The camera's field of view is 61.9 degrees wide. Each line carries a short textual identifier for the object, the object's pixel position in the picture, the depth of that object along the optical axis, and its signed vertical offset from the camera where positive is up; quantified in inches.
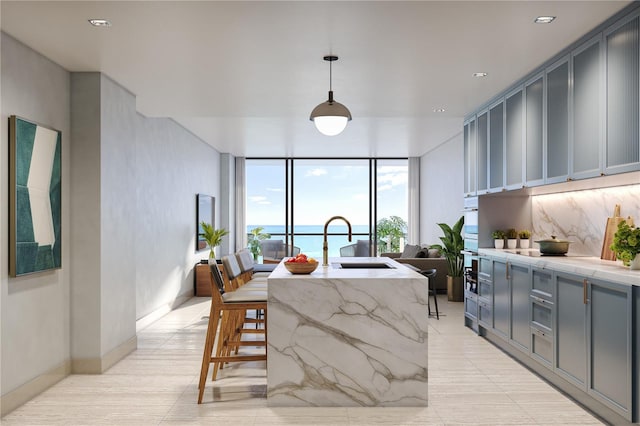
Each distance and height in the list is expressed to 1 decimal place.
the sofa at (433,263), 350.6 -31.7
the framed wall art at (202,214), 368.0 +0.6
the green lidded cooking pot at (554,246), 181.8 -10.8
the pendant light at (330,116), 159.5 +29.8
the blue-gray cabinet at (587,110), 140.6 +28.7
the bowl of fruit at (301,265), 149.5 -14.1
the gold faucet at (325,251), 168.2 -11.8
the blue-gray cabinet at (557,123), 159.0 +28.3
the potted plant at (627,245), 128.0 -7.5
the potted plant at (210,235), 376.8 -14.4
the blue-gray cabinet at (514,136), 193.8 +29.3
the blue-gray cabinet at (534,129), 177.0 +29.3
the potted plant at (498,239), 222.5 -10.1
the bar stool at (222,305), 149.8 -25.4
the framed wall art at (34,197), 143.9 +5.1
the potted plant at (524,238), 219.8 -9.6
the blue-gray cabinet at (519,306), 181.3 -32.3
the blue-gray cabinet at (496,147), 212.1 +27.6
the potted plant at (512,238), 224.1 -10.0
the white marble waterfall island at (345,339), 144.1 -33.6
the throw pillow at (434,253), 365.2 -26.3
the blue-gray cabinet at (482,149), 229.8 +28.9
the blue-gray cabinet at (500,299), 201.3 -32.7
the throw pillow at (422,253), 367.2 -26.7
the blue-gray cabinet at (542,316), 162.9 -32.1
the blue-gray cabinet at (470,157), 245.6 +26.8
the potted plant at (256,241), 493.7 -25.0
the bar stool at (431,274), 263.0 -29.6
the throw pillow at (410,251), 391.4 -26.7
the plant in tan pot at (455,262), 335.4 -29.9
